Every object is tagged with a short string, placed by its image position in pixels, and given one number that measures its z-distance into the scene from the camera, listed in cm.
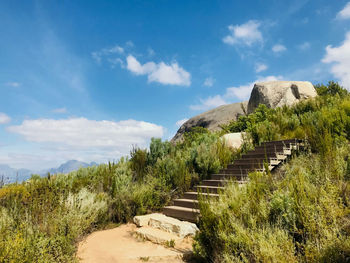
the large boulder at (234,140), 1112
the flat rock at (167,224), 556
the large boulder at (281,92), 1773
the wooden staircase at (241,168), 667
